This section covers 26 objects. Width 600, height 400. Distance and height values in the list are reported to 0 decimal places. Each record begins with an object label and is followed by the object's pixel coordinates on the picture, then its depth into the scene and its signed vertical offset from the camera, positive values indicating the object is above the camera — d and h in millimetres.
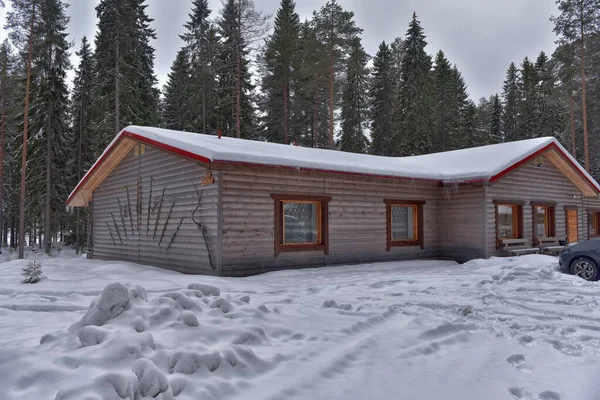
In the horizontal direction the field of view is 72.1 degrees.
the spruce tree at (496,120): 45062 +10471
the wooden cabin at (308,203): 10336 +406
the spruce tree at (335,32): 27453 +12391
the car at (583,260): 9359 -1041
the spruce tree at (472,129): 38375 +8225
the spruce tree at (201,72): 29250 +10482
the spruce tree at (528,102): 39750 +11283
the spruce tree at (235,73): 27891 +10083
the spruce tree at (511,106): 43656 +11884
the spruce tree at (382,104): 33219 +9161
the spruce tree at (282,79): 30156 +10132
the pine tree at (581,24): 25531 +12138
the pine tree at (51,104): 24203 +6709
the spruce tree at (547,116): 37812 +9173
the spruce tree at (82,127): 29011 +6350
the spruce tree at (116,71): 24234 +8690
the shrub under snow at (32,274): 8531 -1244
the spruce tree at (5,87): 25344 +8033
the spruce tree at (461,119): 33969 +8944
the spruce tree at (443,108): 33097 +8850
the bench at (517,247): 14305 -1133
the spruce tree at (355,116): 33688 +8267
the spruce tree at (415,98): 31297 +9207
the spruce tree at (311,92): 27391 +9266
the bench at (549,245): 15953 -1167
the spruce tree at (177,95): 34125 +10417
